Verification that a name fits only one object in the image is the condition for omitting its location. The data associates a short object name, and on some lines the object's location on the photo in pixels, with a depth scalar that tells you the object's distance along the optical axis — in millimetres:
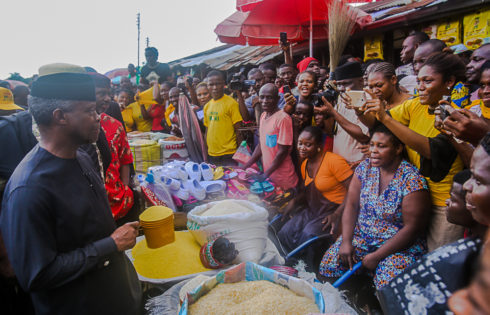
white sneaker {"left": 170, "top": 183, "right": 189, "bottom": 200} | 2975
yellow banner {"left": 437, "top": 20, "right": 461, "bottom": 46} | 4289
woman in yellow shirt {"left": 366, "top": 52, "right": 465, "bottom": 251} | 1779
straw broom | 3820
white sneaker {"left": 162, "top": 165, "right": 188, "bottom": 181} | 3086
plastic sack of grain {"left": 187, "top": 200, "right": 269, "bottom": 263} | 2020
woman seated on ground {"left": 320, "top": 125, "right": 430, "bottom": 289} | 1932
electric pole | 23006
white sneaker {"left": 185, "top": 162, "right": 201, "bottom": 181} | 3175
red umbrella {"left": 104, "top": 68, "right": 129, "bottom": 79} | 15984
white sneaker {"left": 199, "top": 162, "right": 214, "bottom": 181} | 3229
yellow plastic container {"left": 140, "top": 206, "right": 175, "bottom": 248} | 1927
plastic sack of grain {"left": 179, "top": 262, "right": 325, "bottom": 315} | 1333
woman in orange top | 2674
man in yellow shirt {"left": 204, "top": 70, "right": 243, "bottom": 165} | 4224
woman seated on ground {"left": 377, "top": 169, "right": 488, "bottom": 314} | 840
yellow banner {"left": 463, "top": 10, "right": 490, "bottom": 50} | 3947
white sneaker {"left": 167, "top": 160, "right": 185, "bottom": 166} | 3331
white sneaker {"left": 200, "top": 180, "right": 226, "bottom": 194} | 3080
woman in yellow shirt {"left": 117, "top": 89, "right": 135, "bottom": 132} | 6293
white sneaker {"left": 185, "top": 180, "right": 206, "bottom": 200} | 2992
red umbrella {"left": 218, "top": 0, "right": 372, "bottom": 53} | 5016
